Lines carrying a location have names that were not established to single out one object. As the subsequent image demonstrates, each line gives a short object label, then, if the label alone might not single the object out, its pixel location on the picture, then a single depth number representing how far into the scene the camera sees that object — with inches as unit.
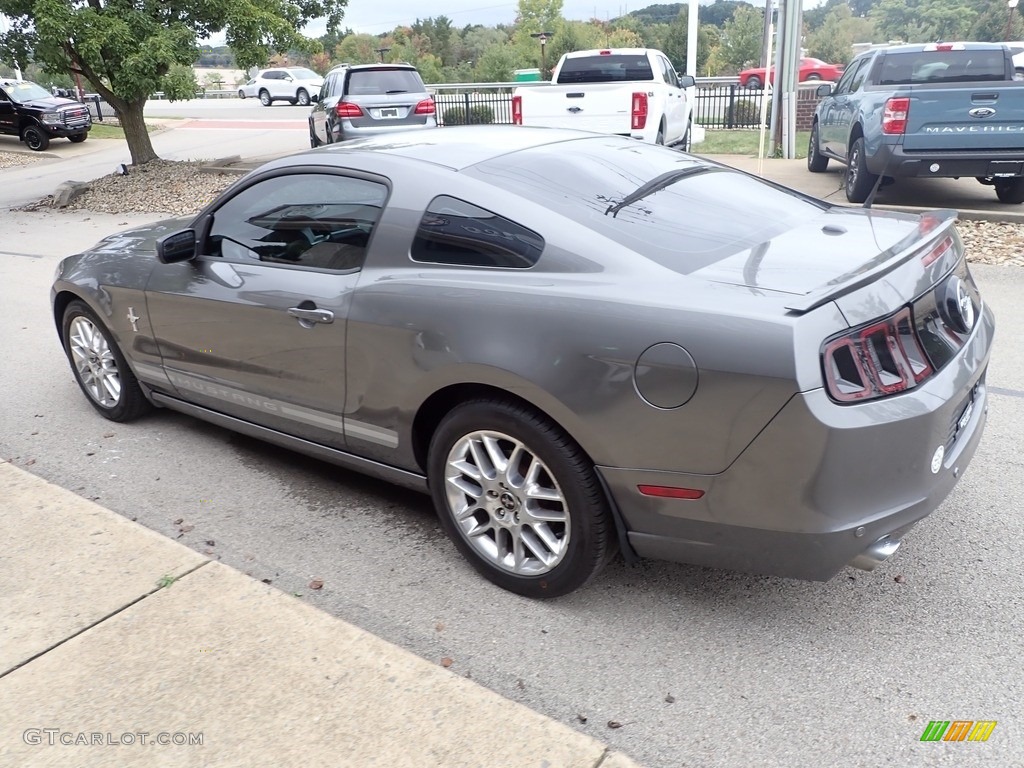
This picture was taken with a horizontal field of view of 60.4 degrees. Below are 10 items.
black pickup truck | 920.3
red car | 1389.0
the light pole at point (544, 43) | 1451.8
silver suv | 594.2
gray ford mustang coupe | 98.7
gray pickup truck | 336.8
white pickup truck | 450.9
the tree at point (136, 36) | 530.3
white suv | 1704.0
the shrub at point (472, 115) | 960.9
